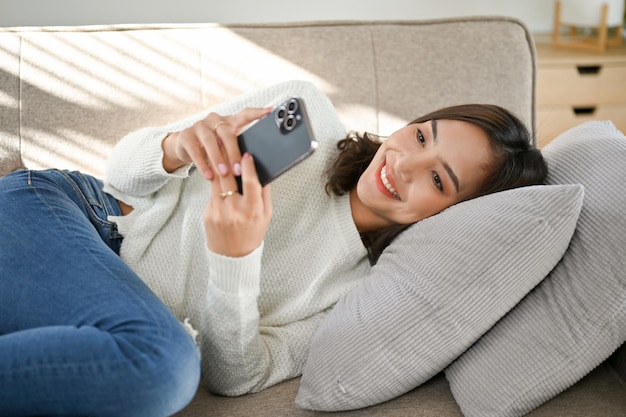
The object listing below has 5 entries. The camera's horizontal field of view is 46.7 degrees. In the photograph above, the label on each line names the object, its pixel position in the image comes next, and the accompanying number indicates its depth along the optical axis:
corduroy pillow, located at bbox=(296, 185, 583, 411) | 1.17
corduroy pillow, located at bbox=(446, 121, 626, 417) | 1.15
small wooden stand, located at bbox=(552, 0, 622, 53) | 2.92
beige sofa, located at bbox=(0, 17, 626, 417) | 1.75
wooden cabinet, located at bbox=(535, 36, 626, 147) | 2.84
